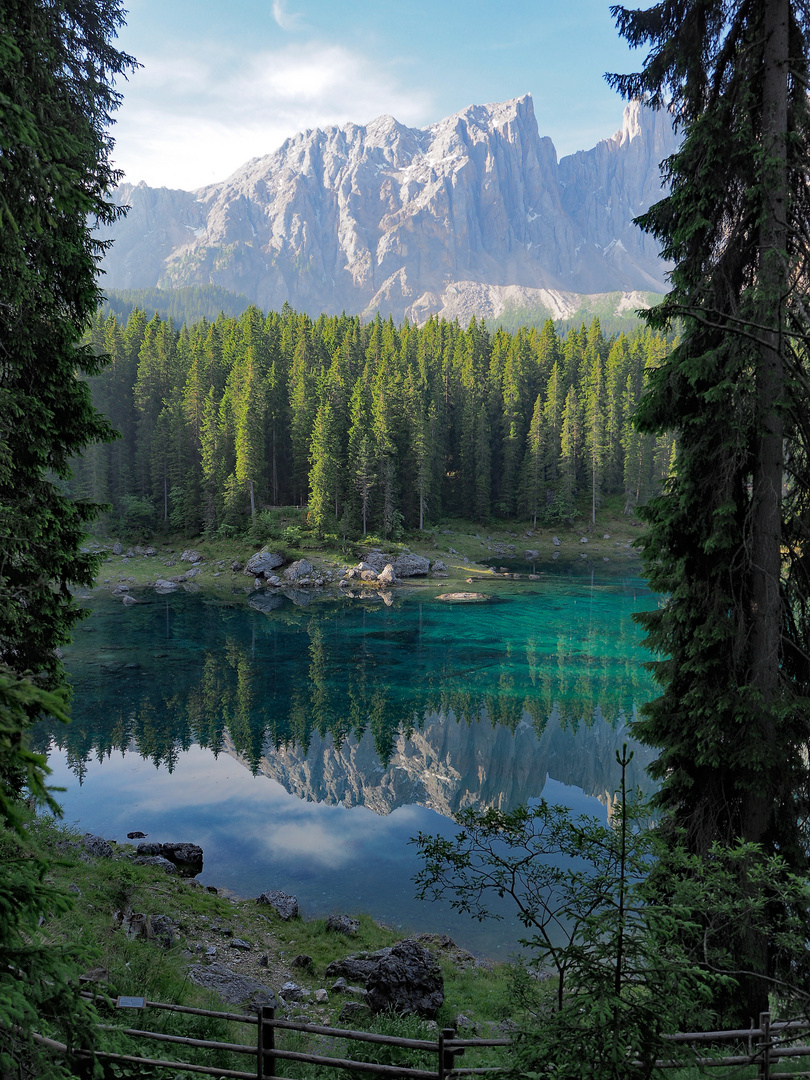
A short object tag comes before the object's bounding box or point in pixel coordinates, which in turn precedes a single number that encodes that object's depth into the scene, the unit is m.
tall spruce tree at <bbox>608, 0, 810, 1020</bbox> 7.30
